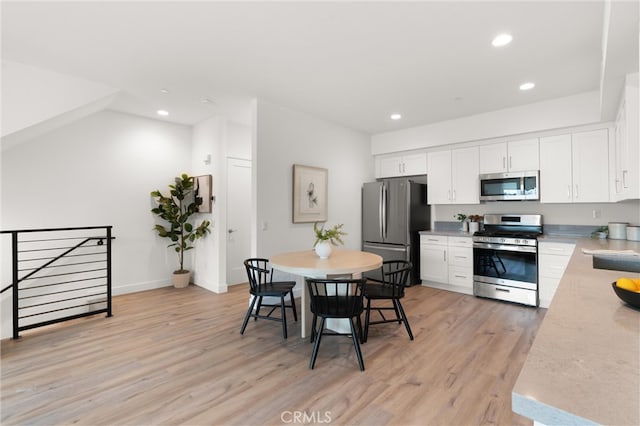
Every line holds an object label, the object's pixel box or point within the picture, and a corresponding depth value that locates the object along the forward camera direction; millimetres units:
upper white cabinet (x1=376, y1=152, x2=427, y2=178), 5211
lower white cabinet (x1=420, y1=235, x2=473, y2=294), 4445
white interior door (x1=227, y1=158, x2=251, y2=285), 4992
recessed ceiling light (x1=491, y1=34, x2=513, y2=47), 2484
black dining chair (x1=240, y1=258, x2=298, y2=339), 2986
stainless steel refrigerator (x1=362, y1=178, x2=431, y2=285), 4852
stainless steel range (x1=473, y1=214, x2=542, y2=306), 3840
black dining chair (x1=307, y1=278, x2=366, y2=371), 2361
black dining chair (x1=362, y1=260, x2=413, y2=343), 2885
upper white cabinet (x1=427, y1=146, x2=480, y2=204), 4633
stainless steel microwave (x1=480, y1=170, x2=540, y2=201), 4066
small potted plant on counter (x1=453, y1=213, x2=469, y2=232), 4830
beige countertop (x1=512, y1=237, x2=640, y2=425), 592
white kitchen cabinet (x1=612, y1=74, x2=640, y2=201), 2355
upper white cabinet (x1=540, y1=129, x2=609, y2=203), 3646
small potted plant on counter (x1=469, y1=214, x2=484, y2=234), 4672
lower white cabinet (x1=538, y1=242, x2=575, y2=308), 3619
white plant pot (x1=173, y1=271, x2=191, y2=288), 4859
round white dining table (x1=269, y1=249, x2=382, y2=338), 2586
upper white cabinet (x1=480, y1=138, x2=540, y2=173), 4113
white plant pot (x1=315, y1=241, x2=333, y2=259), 3071
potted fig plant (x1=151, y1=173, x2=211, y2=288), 4785
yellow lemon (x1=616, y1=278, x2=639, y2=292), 1151
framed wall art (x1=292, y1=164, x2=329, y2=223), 4312
